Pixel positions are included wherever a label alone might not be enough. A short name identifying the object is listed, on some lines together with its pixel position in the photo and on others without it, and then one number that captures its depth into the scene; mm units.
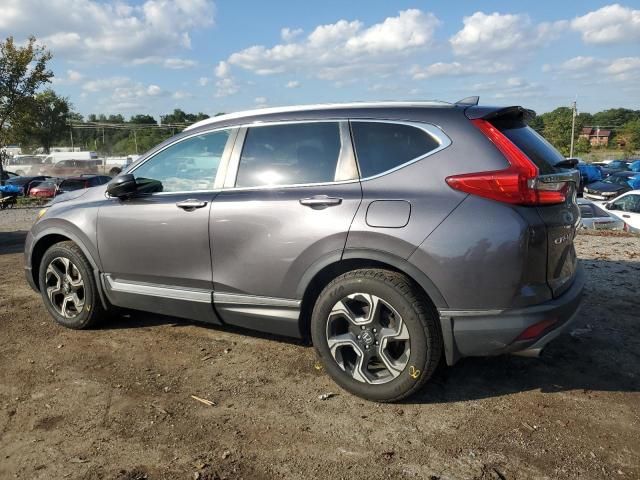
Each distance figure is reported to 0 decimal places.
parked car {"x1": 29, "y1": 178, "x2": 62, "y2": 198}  25953
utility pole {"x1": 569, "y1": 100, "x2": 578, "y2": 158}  54594
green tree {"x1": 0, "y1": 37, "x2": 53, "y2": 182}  22297
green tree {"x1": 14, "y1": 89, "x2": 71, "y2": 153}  22969
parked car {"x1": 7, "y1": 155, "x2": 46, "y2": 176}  49688
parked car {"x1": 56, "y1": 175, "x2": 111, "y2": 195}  22328
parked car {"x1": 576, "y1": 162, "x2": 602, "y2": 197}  34350
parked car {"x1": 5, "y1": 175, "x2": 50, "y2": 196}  28538
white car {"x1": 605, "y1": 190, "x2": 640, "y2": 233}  14728
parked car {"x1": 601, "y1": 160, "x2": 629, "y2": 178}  43169
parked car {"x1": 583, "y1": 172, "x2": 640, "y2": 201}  27844
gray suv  2896
